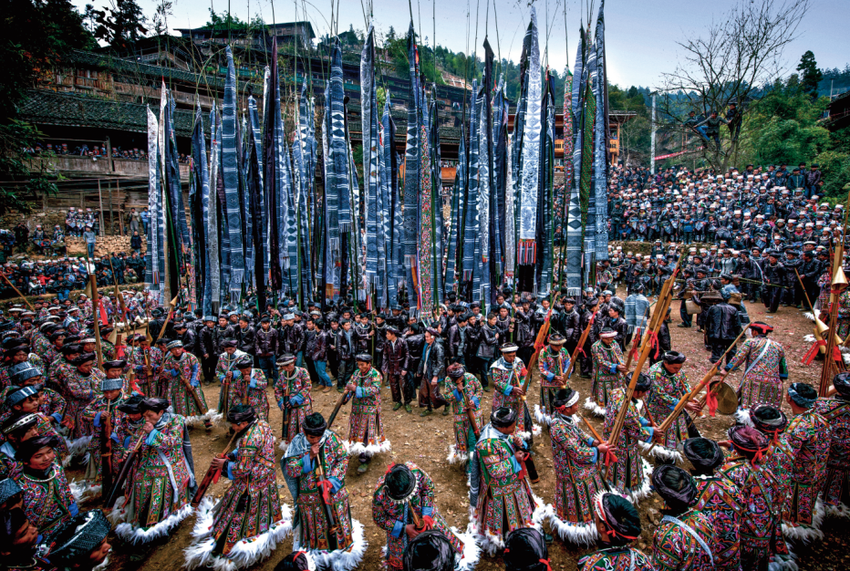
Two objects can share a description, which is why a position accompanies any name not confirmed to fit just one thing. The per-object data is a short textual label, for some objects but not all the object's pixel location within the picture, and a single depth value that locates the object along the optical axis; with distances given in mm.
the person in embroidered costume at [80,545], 2680
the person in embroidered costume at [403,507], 3590
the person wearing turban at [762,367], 6543
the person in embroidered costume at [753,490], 3643
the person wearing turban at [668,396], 5824
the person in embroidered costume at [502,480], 4203
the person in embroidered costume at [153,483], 4746
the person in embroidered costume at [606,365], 7273
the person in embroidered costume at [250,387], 6992
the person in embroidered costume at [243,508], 4418
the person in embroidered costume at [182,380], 7715
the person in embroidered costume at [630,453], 5082
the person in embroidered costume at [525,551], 2686
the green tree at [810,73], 28091
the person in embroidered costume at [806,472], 4418
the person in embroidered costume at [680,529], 3008
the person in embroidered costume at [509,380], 6176
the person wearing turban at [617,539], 2826
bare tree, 24016
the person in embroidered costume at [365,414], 6590
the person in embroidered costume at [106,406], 5355
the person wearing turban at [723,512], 3404
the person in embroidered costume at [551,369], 7255
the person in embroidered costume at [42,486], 3847
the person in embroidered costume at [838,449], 4488
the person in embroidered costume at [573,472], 4471
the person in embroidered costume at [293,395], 6566
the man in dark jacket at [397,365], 8727
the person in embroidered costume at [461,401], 5898
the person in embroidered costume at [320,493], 4266
